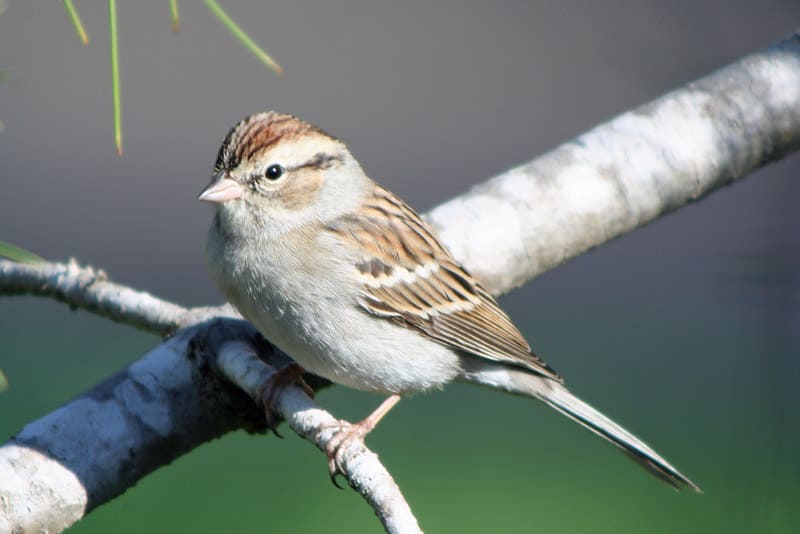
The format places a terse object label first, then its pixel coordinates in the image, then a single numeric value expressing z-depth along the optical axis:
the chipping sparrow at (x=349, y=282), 3.43
